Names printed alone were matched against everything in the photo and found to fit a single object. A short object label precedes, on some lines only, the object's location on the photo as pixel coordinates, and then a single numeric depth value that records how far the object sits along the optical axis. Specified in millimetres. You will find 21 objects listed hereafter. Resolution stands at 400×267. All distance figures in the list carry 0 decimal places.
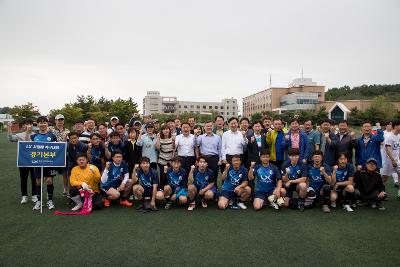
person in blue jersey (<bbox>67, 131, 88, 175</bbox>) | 6000
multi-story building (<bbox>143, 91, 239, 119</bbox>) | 88625
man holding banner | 5825
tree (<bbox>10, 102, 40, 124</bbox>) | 33656
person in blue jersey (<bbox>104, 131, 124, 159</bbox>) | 6109
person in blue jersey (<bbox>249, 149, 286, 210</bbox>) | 5531
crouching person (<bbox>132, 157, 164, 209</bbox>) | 5625
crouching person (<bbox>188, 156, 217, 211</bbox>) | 5602
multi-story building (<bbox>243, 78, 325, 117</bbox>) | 65125
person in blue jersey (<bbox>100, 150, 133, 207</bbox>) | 5746
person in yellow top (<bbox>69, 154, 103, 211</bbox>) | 5500
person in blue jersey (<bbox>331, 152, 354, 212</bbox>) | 5477
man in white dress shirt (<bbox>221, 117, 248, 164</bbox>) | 6090
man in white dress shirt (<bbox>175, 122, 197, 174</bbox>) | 6152
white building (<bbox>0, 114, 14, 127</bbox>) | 78919
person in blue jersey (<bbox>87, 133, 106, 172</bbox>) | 6102
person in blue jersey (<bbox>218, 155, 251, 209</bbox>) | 5652
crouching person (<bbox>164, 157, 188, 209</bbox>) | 5633
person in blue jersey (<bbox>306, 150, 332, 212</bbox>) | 5484
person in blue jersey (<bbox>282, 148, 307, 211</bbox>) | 5488
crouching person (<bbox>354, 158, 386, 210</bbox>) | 5457
